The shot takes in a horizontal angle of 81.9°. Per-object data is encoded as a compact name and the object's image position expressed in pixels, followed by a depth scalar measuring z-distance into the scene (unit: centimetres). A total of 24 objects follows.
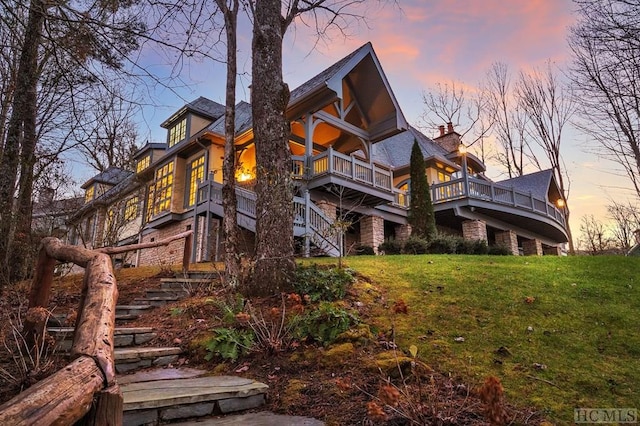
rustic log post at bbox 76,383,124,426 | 135
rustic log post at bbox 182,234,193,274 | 768
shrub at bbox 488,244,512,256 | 1265
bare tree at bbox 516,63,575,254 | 1950
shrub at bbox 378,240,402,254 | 1227
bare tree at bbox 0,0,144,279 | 350
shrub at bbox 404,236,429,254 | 1202
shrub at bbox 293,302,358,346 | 391
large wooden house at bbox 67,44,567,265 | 1360
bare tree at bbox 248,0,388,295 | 532
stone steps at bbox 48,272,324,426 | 249
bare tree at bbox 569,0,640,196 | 614
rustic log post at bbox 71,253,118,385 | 154
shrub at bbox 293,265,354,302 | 501
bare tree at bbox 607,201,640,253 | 2460
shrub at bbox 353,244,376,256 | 1370
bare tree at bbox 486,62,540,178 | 2256
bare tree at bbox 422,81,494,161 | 2383
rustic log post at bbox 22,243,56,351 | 341
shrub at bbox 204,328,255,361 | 380
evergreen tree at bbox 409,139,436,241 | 1381
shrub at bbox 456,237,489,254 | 1245
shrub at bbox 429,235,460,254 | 1218
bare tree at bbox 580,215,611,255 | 2705
